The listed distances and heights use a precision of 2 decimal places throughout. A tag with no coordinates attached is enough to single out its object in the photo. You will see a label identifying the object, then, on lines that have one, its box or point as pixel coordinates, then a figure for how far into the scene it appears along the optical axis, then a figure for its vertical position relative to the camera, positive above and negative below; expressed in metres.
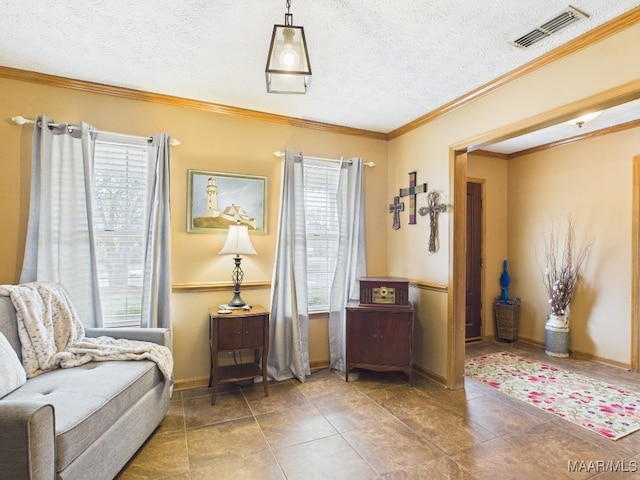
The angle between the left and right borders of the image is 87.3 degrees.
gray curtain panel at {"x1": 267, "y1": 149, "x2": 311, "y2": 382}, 3.18 -0.44
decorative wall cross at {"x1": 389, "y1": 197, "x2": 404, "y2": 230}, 3.67 +0.41
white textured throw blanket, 2.02 -0.60
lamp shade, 2.82 +0.02
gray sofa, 1.29 -0.80
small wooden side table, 2.67 -0.75
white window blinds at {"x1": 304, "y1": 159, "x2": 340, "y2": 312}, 3.46 +0.21
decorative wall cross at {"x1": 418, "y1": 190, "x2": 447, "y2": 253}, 3.17 +0.31
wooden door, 4.53 -0.23
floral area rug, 2.42 -1.26
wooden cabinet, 3.05 -0.84
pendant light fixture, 1.61 +0.94
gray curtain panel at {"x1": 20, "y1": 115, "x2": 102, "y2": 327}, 2.44 +0.21
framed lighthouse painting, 3.01 +0.41
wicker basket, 4.41 -0.96
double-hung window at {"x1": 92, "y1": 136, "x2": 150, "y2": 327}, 2.73 +0.18
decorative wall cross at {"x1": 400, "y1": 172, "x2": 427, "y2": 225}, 3.45 +0.55
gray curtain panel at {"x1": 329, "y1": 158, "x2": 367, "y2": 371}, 3.47 -0.08
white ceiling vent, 1.82 +1.27
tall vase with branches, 3.87 -0.48
